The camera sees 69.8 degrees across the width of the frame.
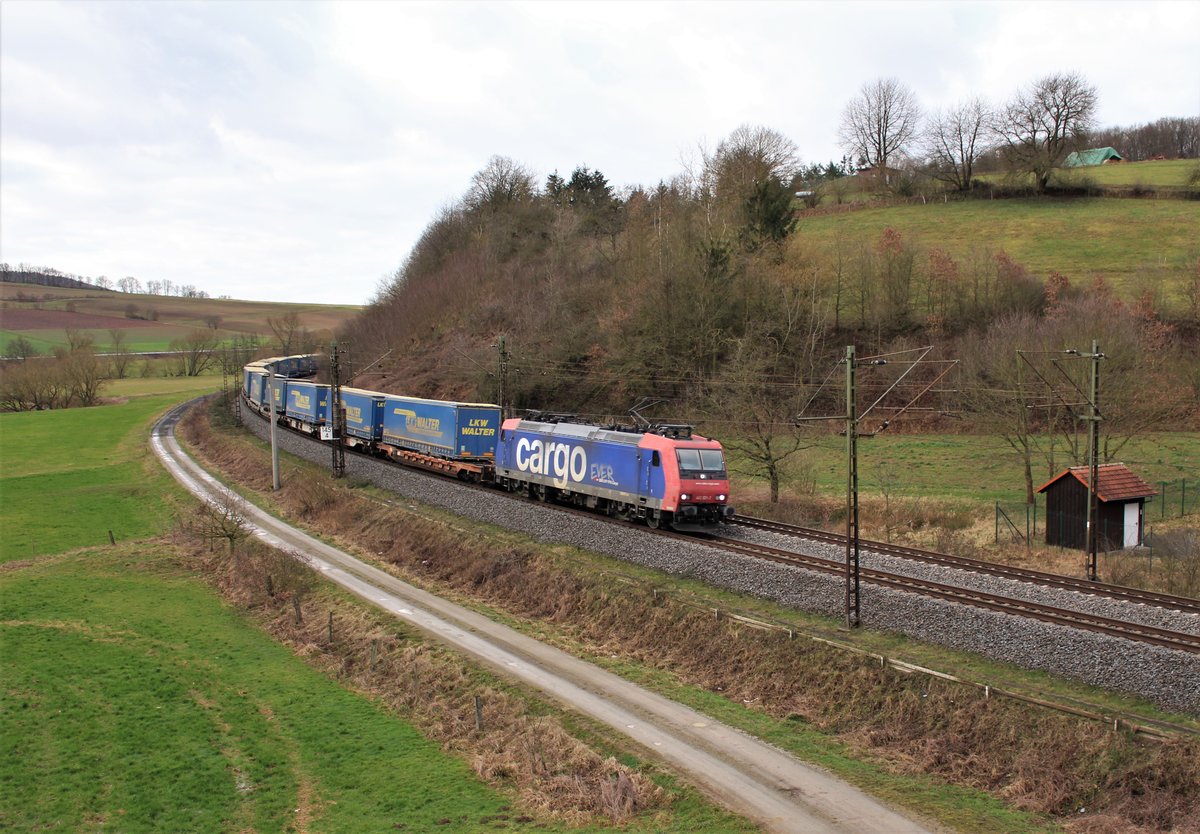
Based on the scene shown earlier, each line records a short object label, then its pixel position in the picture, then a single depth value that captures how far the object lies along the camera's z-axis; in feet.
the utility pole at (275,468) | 154.10
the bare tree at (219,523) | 114.21
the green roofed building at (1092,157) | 282.15
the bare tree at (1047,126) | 270.67
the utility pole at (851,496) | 68.85
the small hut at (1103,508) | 98.63
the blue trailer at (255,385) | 248.93
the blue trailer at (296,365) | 280.74
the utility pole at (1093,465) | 83.56
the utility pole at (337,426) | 151.97
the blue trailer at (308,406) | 193.78
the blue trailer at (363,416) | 171.32
